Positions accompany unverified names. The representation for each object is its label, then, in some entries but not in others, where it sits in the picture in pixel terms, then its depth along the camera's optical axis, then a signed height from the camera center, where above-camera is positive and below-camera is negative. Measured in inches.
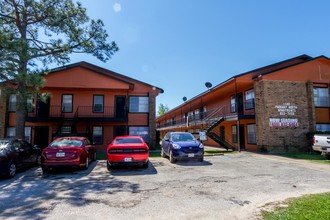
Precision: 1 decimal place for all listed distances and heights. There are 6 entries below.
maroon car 382.6 -40.9
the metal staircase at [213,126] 807.1 -1.7
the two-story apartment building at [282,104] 740.0 +81.2
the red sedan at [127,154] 397.1 -39.9
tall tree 511.5 +249.0
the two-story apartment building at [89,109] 794.2 +73.6
